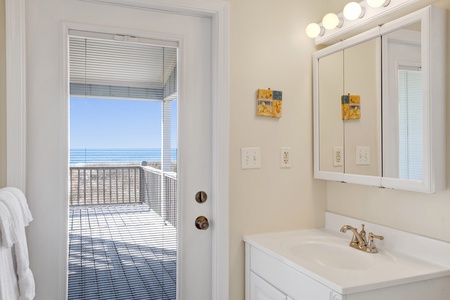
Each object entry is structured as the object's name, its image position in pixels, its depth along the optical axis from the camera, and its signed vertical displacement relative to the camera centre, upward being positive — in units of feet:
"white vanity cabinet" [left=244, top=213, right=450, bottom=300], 4.49 -1.69
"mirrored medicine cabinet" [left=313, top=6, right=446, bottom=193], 4.83 +0.66
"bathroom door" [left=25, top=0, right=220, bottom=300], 5.42 +0.65
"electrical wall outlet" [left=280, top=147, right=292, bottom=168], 6.79 -0.18
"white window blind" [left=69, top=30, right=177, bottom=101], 5.72 +1.38
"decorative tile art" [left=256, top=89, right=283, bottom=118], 6.56 +0.84
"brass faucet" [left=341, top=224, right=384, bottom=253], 5.70 -1.53
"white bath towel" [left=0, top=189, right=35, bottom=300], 4.22 -1.34
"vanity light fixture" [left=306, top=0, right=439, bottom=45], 5.29 +2.15
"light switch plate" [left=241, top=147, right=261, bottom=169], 6.48 -0.18
